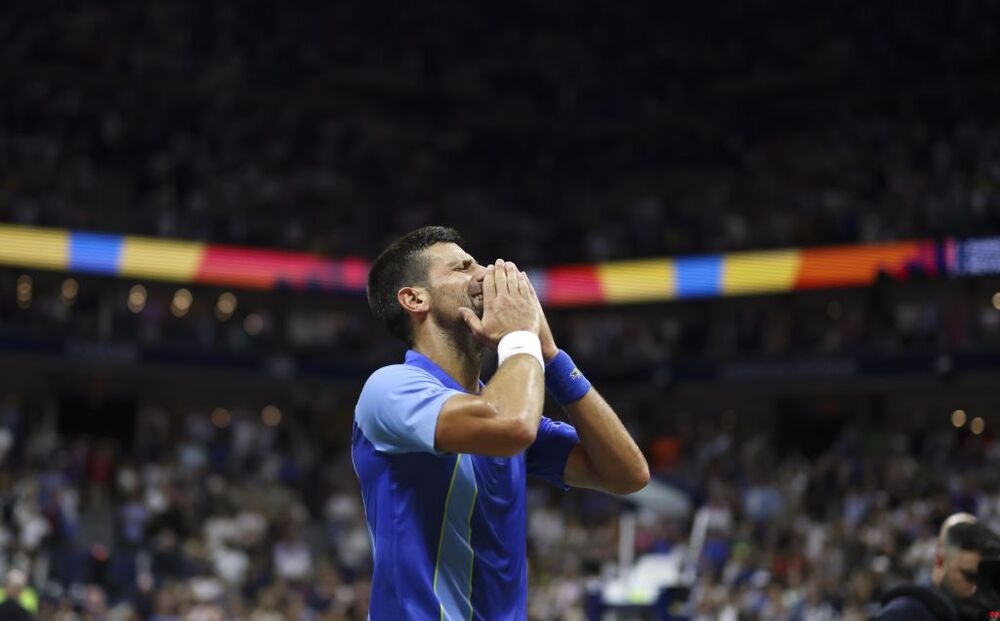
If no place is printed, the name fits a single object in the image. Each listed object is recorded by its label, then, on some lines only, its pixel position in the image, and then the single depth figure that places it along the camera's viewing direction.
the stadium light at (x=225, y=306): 32.78
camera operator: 5.12
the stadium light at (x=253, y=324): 32.38
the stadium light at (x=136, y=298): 31.78
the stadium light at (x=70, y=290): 31.08
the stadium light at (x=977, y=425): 26.79
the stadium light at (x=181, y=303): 32.22
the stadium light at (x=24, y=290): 30.11
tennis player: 3.52
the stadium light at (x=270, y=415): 33.06
